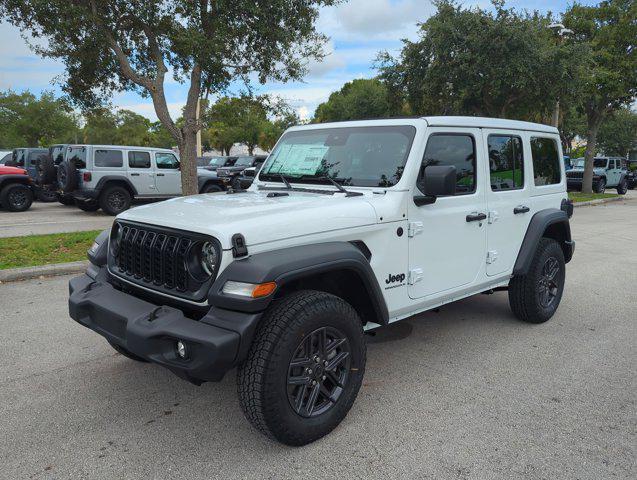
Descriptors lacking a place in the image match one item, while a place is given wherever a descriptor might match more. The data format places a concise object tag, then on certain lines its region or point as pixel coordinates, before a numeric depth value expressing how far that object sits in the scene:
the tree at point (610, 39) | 18.89
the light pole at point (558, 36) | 16.78
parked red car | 13.37
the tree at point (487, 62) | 15.09
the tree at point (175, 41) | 9.12
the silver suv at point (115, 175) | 12.59
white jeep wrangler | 2.52
